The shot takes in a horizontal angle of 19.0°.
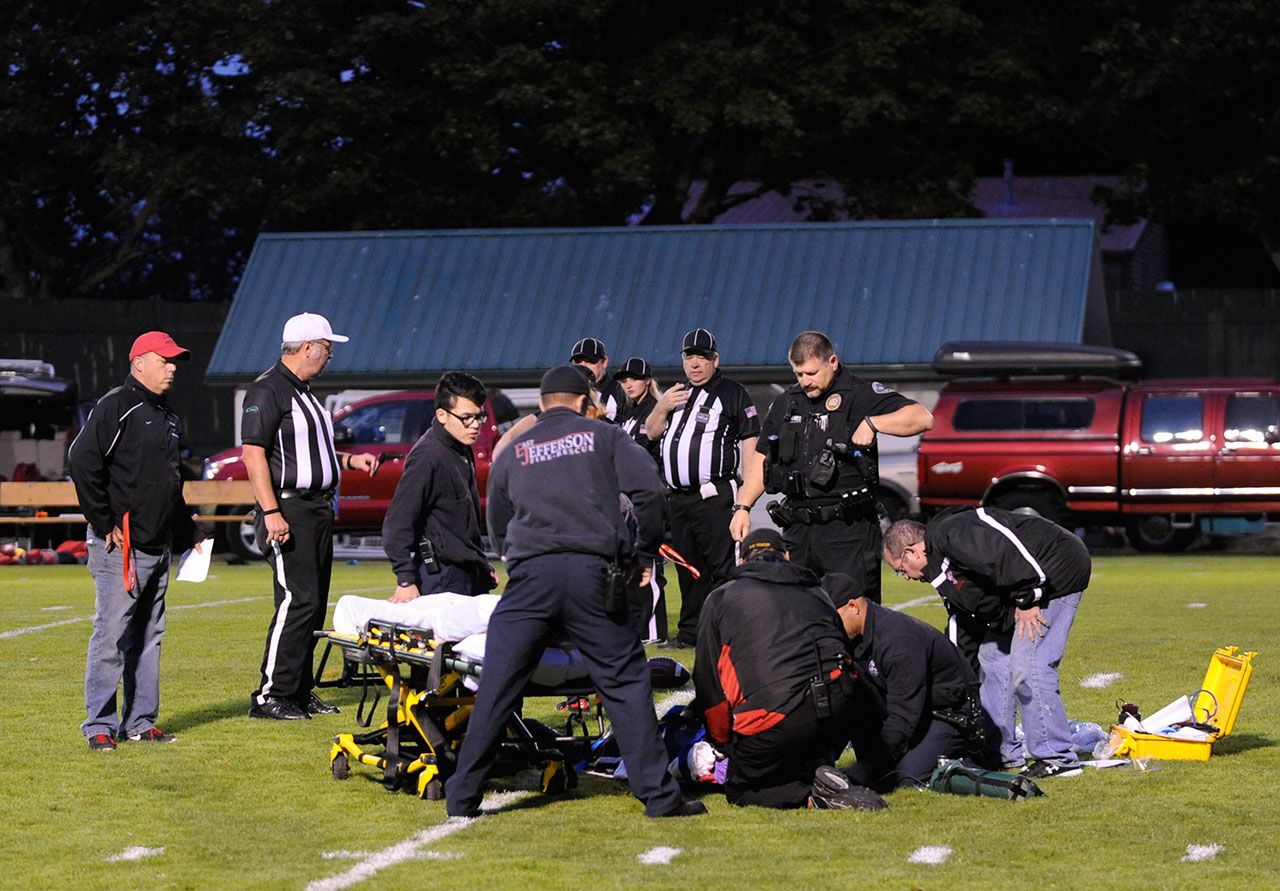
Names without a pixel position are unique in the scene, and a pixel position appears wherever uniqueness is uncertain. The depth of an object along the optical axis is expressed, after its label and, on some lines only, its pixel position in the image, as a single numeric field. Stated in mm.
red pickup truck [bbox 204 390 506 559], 45052
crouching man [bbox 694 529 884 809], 15096
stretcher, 15837
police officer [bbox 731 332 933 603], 19349
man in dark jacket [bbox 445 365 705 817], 14814
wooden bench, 44593
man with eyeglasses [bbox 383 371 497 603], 18815
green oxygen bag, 15822
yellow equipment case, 17853
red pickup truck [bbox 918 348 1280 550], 45021
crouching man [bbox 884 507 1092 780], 16325
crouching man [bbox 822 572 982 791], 16188
